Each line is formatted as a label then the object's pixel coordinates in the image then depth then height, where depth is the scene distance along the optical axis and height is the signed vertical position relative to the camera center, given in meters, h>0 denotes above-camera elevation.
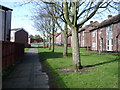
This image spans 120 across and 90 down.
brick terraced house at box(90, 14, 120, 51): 16.75 +1.78
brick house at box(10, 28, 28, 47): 30.23 +3.14
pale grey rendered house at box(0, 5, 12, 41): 12.61 +3.24
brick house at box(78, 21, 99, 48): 34.01 +3.07
